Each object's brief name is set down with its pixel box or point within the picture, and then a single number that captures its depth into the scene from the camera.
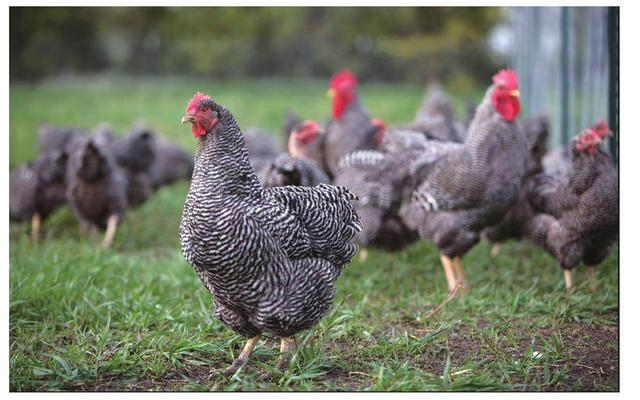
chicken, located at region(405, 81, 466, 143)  6.81
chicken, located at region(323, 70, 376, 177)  7.32
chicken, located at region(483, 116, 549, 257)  6.01
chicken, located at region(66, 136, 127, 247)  6.68
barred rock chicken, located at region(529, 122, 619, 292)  5.11
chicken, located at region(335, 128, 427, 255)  6.02
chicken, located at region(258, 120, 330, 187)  5.27
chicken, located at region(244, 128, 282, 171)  7.15
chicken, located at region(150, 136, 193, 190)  9.48
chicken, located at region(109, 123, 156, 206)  7.80
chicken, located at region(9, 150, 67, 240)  7.12
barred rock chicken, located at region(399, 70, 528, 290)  5.32
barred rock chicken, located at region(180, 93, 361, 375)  3.42
